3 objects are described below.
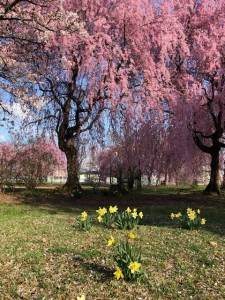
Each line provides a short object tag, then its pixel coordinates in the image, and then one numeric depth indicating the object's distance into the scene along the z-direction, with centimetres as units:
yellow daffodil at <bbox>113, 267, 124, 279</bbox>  280
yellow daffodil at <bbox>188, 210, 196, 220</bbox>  463
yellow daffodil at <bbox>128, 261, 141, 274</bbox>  278
